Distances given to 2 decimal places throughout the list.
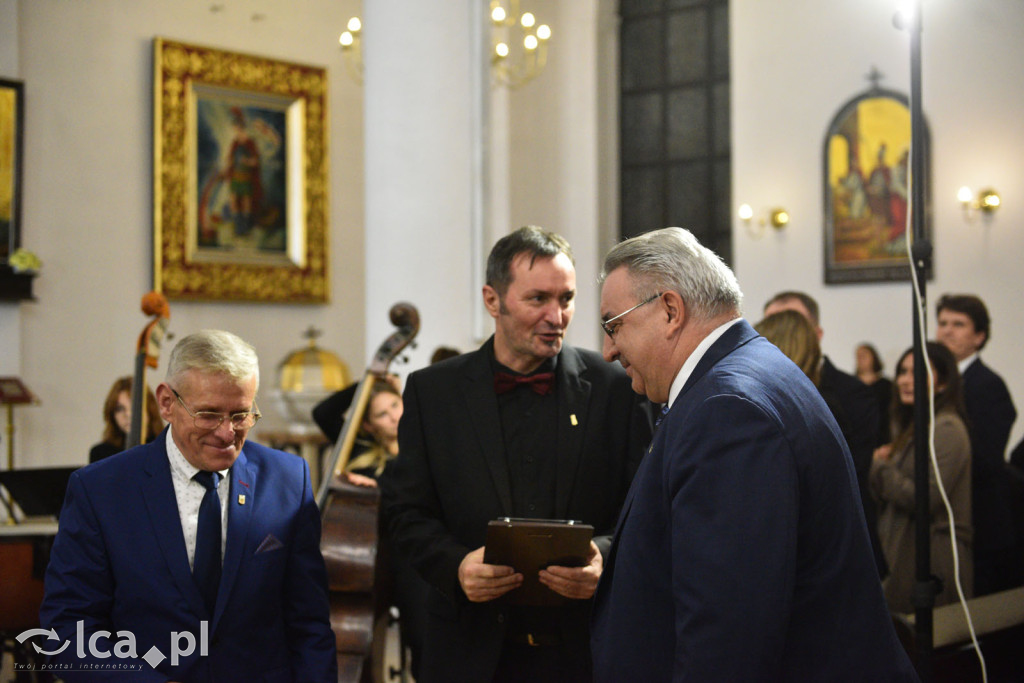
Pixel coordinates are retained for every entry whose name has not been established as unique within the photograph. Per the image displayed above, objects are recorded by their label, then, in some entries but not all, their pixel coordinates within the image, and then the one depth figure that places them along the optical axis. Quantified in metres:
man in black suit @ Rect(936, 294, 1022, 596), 4.57
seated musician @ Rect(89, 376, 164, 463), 5.45
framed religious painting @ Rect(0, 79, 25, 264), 8.21
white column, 6.60
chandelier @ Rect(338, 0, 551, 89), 9.89
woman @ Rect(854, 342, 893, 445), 8.95
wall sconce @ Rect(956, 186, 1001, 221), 8.62
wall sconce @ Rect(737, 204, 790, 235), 9.84
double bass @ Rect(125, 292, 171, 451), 3.99
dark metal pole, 3.08
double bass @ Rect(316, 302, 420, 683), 3.83
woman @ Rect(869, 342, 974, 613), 4.41
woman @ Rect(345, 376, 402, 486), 4.70
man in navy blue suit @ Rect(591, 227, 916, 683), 1.71
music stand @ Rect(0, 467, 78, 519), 4.54
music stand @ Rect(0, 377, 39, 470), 7.57
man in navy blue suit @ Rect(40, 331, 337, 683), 2.27
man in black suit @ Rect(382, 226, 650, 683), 2.59
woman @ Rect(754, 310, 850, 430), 3.98
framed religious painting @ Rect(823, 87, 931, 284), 9.30
